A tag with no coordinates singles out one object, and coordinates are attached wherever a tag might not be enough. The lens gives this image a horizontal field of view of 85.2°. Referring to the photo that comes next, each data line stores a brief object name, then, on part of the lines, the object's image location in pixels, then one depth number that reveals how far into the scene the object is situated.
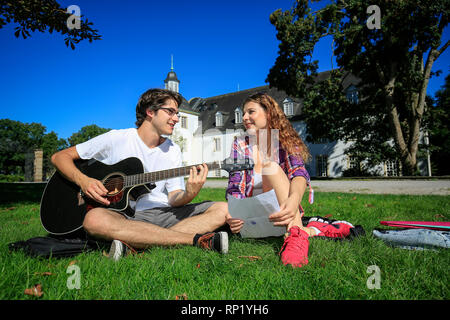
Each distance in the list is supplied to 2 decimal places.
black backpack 2.09
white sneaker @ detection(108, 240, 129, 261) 2.02
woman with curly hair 1.96
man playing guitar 2.20
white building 25.03
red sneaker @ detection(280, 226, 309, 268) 1.86
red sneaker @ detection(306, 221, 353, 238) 2.74
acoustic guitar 2.46
